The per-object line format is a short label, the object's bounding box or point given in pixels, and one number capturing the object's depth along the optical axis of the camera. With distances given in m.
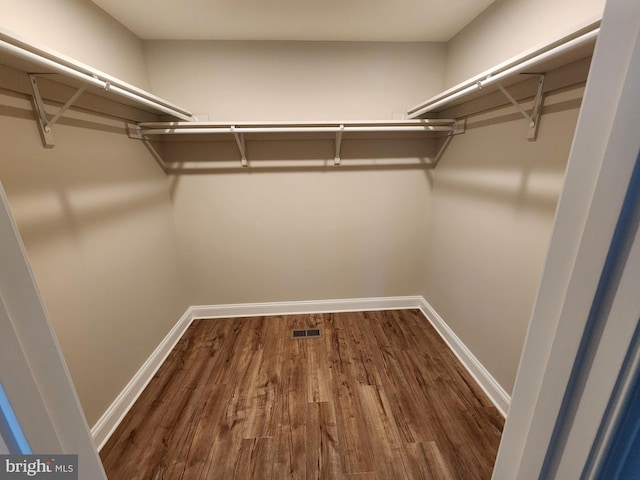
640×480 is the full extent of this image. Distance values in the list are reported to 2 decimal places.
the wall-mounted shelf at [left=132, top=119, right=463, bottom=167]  1.77
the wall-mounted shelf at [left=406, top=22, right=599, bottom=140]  0.86
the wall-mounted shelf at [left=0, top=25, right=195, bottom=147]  0.85
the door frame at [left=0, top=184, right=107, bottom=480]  0.45
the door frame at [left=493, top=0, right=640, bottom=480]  0.33
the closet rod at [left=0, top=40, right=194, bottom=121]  0.83
